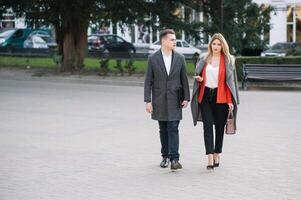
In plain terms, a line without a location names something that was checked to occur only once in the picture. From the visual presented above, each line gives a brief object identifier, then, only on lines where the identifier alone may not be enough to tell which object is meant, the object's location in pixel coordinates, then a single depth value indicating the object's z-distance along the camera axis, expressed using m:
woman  8.79
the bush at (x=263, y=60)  22.22
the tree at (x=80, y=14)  25.69
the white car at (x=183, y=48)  43.81
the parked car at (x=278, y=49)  39.01
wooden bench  20.86
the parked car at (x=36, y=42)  45.80
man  8.91
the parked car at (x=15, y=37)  45.84
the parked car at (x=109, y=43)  45.50
